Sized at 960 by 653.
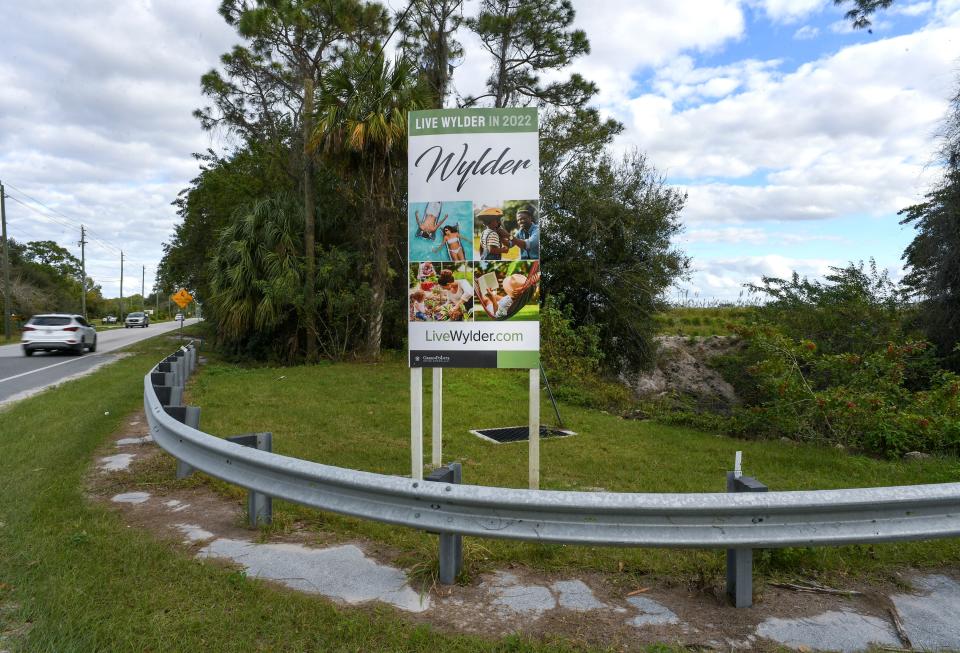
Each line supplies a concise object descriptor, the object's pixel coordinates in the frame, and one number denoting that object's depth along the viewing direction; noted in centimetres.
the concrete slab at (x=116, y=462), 617
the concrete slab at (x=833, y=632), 283
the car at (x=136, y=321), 6540
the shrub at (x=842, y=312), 1328
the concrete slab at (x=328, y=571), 337
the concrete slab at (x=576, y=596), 322
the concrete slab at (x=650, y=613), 306
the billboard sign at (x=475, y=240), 550
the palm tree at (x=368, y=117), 1496
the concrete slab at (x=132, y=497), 513
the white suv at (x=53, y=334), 2220
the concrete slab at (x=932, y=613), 283
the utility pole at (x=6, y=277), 3747
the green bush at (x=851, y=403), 778
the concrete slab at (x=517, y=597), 321
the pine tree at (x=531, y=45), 2041
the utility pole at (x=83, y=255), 6657
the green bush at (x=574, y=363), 1233
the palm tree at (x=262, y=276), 1892
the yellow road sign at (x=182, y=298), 3359
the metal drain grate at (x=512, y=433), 849
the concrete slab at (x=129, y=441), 733
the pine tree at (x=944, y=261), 1344
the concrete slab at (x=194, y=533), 422
